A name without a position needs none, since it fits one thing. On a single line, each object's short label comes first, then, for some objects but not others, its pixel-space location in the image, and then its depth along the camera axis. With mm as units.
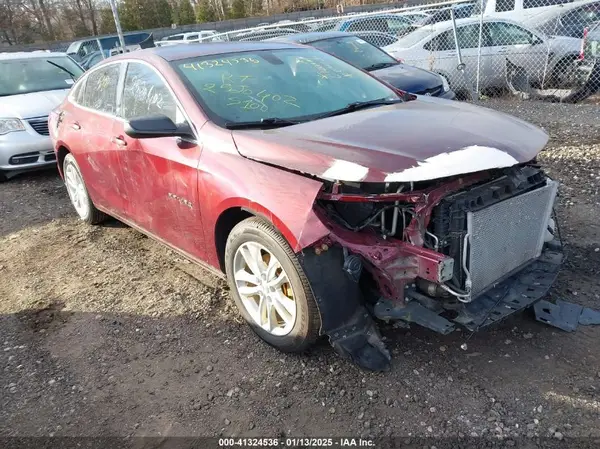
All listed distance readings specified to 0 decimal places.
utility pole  10045
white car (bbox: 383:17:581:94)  8898
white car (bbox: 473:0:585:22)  11117
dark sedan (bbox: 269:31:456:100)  7117
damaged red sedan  2479
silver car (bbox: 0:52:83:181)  6844
